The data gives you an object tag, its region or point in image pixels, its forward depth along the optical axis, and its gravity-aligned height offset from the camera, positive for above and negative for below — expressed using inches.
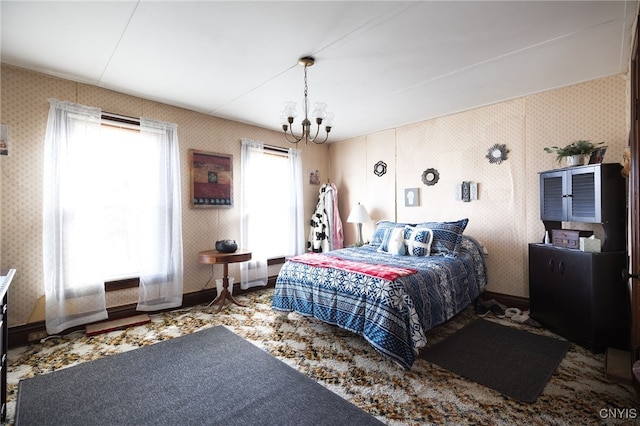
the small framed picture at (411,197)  175.5 +7.5
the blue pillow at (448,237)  133.5 -13.0
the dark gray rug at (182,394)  70.1 -48.6
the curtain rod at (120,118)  128.2 +42.6
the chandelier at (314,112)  101.0 +34.4
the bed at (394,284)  90.6 -27.3
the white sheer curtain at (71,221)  112.5 -2.9
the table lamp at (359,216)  187.9 -3.6
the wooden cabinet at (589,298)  98.2 -31.5
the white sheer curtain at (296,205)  193.2 +4.1
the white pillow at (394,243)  140.6 -16.2
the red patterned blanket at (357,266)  100.9 -21.5
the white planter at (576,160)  113.3 +18.3
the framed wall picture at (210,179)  153.9 +18.1
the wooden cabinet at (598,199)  101.1 +3.1
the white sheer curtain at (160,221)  136.4 -4.0
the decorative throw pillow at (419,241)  135.4 -14.7
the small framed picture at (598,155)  108.4 +19.2
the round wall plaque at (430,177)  167.4 +18.8
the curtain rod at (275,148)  184.5 +40.4
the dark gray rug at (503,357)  82.2 -48.5
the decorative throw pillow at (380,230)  162.4 -11.3
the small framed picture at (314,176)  212.0 +25.0
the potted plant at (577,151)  110.6 +21.6
